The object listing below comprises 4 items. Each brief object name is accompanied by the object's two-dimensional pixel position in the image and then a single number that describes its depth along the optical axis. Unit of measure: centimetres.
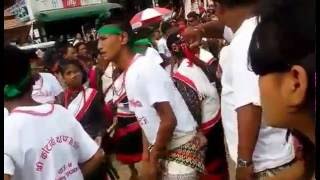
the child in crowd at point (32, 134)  73
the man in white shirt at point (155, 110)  119
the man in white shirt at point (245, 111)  93
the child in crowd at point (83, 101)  130
